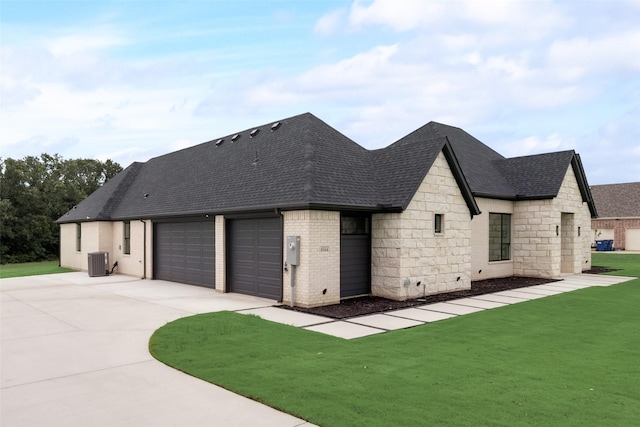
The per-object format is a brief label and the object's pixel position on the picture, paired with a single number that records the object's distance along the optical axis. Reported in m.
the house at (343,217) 13.99
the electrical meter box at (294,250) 13.12
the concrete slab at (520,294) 15.29
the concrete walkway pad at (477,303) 13.63
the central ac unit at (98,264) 23.34
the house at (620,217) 46.19
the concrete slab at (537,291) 16.15
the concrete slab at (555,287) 17.08
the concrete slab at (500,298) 14.48
